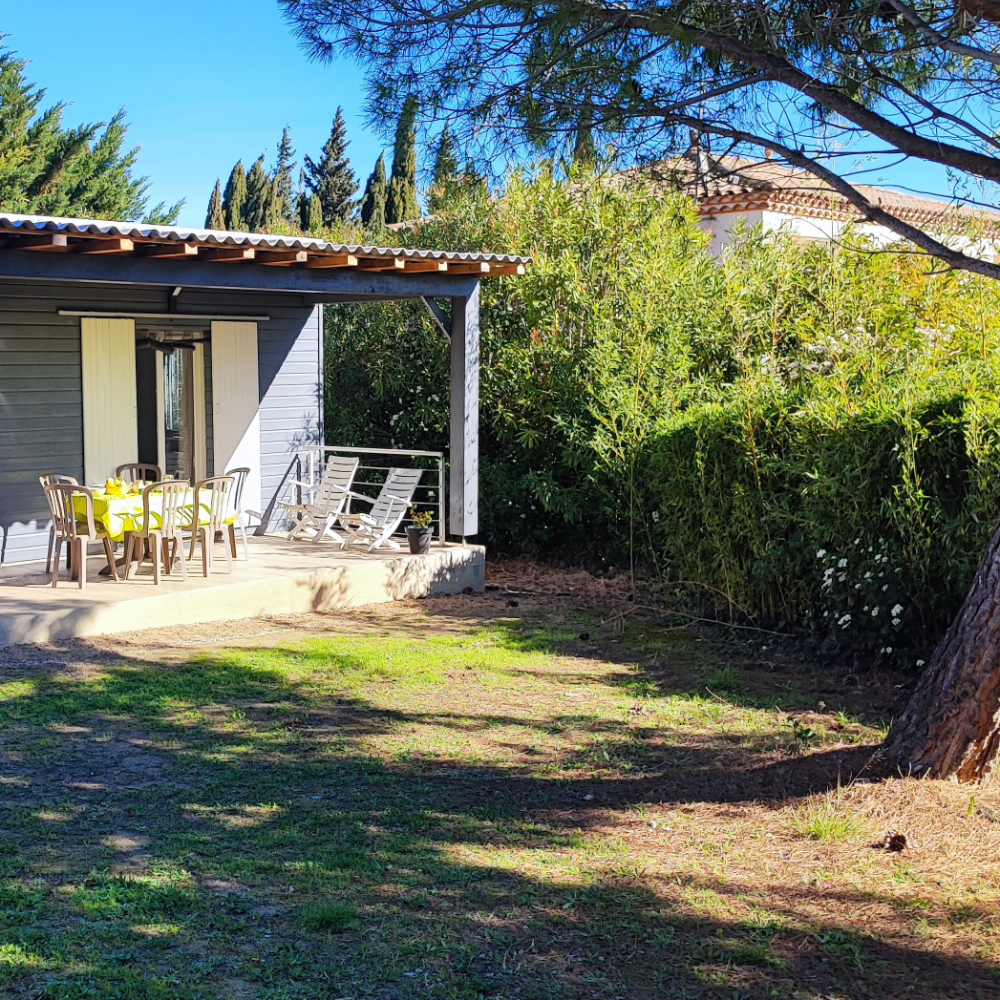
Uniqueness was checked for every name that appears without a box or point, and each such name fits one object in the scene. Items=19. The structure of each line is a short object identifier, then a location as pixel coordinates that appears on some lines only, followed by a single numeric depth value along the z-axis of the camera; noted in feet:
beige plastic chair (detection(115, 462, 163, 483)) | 34.42
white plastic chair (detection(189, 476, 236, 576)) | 29.48
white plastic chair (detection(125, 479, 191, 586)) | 28.43
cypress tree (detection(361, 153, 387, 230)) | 103.55
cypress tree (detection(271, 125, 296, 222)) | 121.90
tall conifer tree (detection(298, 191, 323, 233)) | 104.00
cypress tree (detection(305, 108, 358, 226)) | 118.11
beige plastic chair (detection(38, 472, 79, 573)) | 28.27
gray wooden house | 27.71
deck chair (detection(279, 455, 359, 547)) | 35.65
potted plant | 34.06
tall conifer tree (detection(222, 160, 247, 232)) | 115.85
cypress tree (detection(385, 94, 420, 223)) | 98.75
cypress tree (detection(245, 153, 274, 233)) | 114.93
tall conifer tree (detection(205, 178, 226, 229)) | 113.70
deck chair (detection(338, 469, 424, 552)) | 34.68
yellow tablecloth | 28.02
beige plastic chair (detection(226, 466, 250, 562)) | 31.01
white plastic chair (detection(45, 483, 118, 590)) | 27.40
